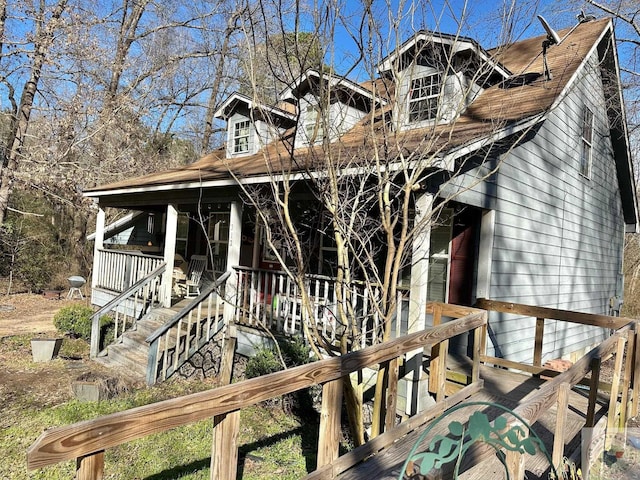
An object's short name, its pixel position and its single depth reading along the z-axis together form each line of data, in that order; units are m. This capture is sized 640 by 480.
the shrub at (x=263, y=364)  6.29
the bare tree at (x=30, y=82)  12.90
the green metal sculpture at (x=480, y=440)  1.71
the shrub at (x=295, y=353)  6.18
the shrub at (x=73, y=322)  9.89
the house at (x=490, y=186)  5.11
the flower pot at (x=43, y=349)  8.19
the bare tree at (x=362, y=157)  4.27
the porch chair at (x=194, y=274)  12.00
